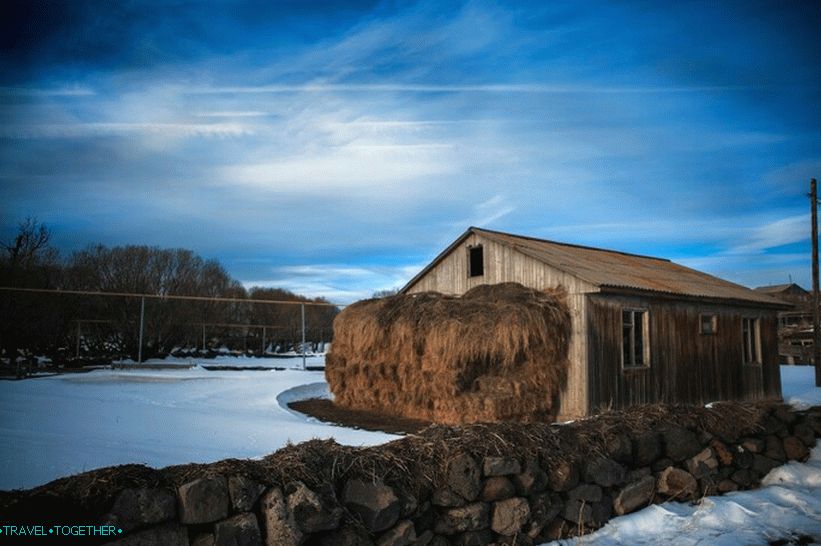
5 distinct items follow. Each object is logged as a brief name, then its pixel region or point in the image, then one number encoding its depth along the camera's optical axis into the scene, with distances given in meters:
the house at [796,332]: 38.75
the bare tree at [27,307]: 25.00
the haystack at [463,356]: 13.18
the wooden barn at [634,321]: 14.34
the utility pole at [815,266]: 22.34
